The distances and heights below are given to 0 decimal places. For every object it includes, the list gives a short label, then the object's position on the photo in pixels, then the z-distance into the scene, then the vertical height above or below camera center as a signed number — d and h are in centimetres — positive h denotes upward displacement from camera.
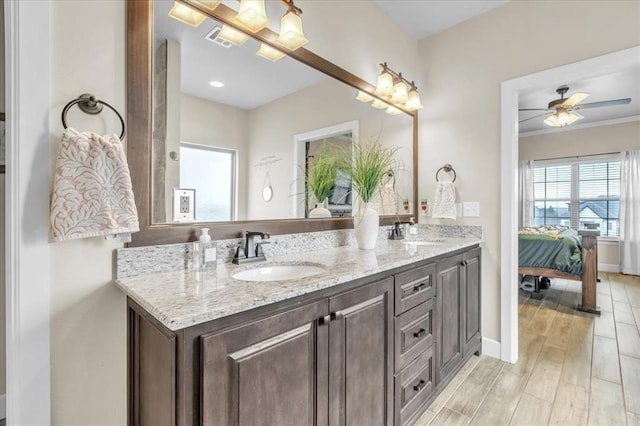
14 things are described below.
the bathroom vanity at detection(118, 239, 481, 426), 81 -45
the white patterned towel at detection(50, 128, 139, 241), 94 +7
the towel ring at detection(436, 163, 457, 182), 261 +36
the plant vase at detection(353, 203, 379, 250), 189 -10
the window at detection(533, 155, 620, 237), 543 +35
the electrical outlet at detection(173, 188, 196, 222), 129 +3
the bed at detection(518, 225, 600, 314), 334 -56
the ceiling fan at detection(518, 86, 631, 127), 340 +120
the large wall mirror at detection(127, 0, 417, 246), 119 +42
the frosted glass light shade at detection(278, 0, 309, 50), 159 +96
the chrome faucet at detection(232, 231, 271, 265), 141 -19
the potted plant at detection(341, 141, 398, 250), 189 +11
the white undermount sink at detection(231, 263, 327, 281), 139 -29
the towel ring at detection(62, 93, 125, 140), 101 +36
